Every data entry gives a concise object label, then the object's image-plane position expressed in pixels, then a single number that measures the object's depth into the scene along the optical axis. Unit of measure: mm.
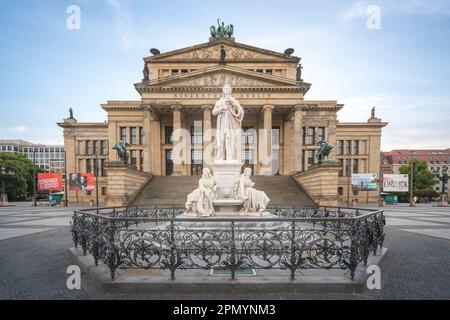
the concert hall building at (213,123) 32656
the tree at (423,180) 56656
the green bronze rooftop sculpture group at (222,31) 41203
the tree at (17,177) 44062
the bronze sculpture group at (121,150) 23872
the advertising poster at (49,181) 32719
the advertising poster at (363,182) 33438
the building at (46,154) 98438
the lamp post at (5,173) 32625
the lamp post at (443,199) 33531
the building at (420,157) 86750
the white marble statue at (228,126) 8602
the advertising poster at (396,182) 34131
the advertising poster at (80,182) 32219
